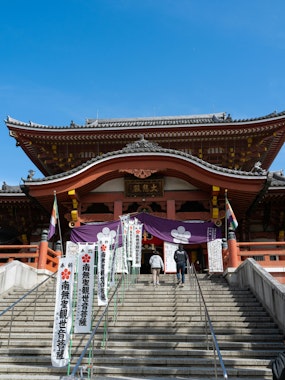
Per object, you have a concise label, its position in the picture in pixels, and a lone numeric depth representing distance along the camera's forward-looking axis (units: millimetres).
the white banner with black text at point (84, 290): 7145
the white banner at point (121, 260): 12067
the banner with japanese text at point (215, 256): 13563
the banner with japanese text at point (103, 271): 8647
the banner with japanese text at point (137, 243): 12734
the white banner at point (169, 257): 13898
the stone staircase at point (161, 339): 6562
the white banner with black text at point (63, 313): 6269
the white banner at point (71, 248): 14211
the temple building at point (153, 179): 14930
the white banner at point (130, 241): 12683
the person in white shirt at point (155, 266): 11781
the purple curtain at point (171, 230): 14312
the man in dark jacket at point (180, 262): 11617
